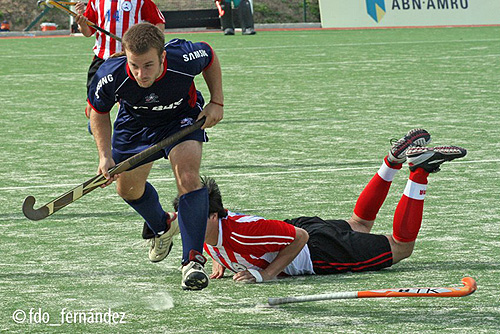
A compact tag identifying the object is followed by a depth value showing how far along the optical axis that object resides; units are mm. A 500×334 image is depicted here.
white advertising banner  48812
